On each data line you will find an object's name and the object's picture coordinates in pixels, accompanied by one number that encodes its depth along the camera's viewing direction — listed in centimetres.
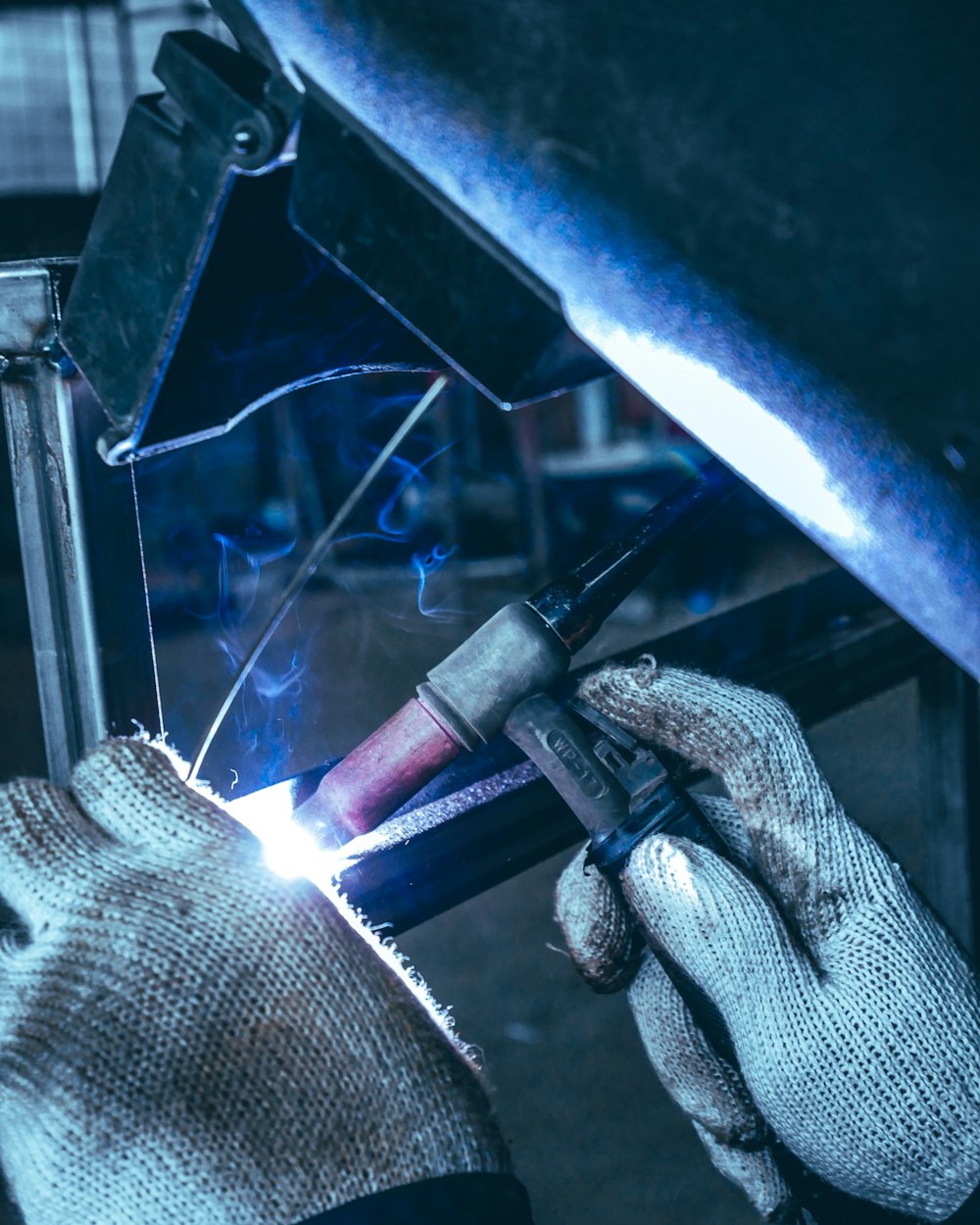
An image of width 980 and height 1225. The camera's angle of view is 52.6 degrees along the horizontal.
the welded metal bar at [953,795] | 176
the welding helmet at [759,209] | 35
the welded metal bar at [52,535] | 65
